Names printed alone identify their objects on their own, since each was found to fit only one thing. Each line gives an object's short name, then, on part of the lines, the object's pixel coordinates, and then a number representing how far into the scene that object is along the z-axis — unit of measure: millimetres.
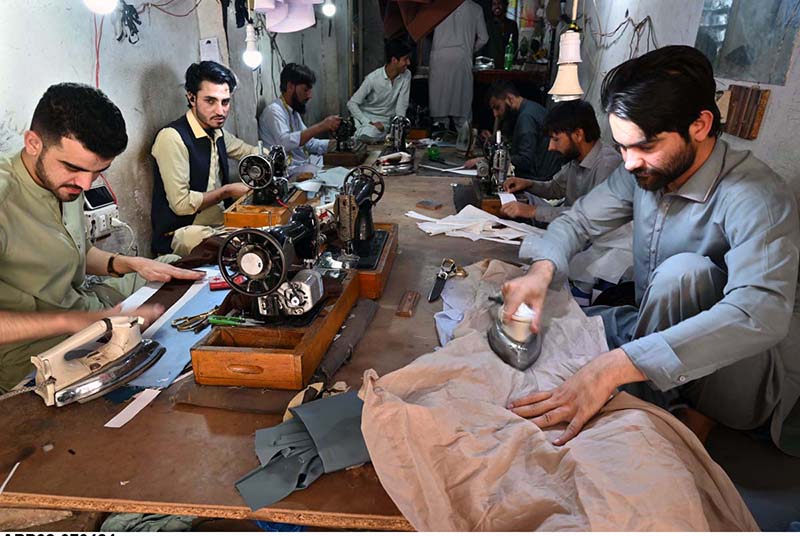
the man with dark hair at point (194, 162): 3312
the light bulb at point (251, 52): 3471
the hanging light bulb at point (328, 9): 5164
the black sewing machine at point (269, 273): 1511
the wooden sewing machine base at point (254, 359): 1388
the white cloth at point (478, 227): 2699
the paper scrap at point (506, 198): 3139
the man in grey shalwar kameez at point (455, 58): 7277
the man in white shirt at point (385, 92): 6582
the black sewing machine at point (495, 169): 3340
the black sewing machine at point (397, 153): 4289
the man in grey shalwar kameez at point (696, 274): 1400
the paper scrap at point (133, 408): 1293
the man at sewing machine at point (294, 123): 4867
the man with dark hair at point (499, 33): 8531
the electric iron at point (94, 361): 1335
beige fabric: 952
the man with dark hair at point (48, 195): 1764
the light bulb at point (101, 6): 2502
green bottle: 7750
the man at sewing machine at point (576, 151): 3234
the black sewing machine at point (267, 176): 2809
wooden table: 1061
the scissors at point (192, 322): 1726
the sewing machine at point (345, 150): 4621
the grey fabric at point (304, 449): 1092
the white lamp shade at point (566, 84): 2977
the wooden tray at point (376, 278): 1972
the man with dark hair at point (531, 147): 4660
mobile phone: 2771
